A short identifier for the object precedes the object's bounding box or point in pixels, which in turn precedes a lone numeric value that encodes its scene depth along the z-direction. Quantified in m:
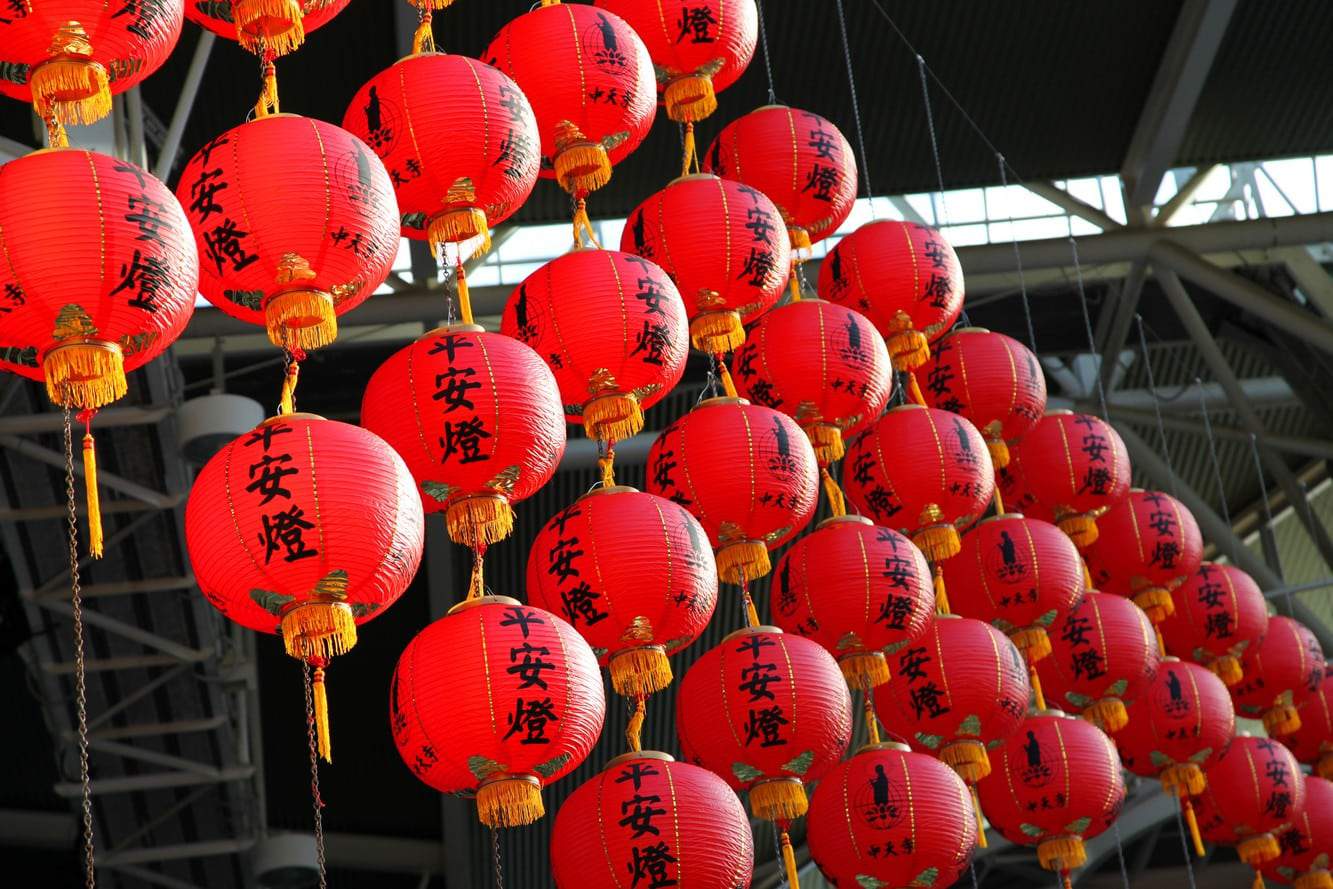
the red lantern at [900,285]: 8.22
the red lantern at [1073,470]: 9.45
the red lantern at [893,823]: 7.20
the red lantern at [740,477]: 6.80
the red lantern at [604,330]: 6.23
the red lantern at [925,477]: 7.88
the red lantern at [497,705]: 5.54
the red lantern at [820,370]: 7.40
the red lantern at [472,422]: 5.59
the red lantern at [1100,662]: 9.26
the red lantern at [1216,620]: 10.96
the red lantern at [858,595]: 7.25
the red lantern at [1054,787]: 8.48
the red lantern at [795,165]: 7.80
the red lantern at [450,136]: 5.81
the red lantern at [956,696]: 7.88
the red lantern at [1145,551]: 10.29
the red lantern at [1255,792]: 10.67
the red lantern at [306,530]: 4.95
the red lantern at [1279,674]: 11.53
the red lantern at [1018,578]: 8.69
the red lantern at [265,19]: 5.48
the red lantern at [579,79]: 6.47
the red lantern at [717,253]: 6.96
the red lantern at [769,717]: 6.73
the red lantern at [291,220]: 5.13
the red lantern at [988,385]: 8.92
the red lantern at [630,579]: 6.26
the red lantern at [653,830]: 6.12
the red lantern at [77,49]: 4.83
